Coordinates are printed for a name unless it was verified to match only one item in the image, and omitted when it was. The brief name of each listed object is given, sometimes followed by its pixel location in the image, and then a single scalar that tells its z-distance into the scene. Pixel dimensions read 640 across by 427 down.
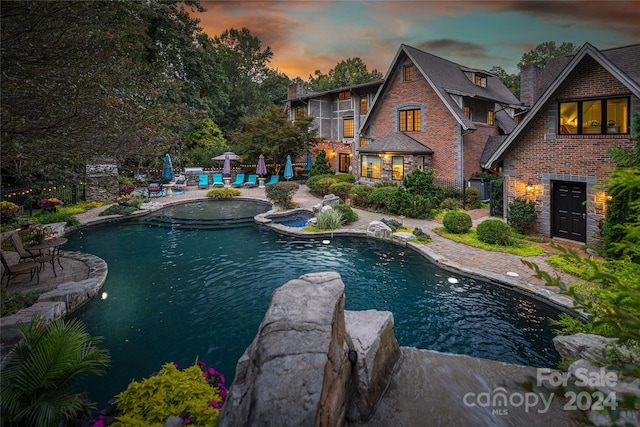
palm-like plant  3.95
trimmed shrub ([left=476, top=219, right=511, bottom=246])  12.98
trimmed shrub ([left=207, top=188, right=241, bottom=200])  24.55
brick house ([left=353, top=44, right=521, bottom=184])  23.66
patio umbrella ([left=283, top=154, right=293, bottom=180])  29.98
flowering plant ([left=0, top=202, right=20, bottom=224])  14.90
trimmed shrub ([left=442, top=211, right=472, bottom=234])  14.59
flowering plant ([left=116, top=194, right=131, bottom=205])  20.96
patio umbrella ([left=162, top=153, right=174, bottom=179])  26.11
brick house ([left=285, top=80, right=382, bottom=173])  34.53
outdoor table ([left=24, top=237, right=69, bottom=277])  9.66
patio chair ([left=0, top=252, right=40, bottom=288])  8.74
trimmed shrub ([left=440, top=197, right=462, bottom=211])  20.14
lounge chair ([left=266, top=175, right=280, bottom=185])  30.57
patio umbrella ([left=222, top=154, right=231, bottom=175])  30.13
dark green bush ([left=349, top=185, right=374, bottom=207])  20.33
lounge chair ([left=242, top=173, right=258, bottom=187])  30.56
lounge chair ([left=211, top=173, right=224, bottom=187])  30.27
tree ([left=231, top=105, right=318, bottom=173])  30.61
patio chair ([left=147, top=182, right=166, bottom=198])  24.71
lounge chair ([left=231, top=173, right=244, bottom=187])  30.41
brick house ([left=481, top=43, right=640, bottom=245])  12.16
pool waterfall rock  3.39
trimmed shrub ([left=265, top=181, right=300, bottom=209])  20.45
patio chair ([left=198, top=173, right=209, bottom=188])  29.41
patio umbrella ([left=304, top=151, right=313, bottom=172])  34.59
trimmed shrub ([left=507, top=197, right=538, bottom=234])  14.38
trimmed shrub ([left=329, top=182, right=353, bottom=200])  22.16
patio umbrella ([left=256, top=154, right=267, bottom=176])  29.78
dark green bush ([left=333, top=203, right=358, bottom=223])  16.58
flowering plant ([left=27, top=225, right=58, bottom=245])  10.52
